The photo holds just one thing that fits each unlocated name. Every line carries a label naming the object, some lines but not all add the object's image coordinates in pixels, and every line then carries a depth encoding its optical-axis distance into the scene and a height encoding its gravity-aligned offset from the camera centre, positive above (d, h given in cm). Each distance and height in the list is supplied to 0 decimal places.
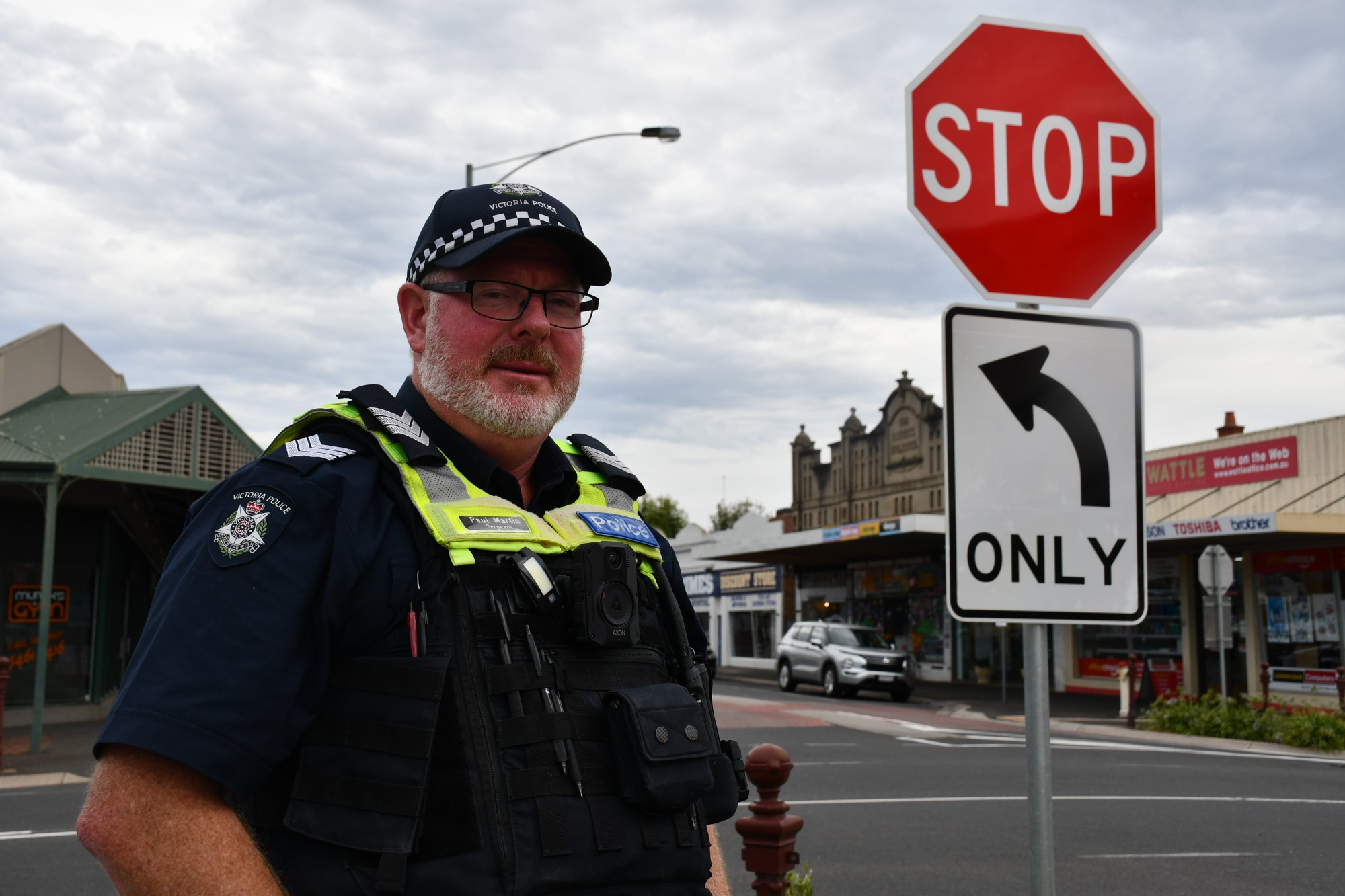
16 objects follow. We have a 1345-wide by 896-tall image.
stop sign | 330 +117
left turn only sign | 304 +29
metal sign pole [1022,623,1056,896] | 281 -43
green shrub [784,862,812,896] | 519 -130
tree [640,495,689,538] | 9531 +548
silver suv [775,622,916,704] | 2531 -167
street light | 1608 +595
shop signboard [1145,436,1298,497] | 2389 +246
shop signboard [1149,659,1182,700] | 2444 -185
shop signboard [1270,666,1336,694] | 2148 -171
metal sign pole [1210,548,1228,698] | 1705 -26
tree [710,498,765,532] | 10424 +599
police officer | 174 -14
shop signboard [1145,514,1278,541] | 2027 +103
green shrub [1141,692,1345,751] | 1656 -198
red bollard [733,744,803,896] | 508 -103
